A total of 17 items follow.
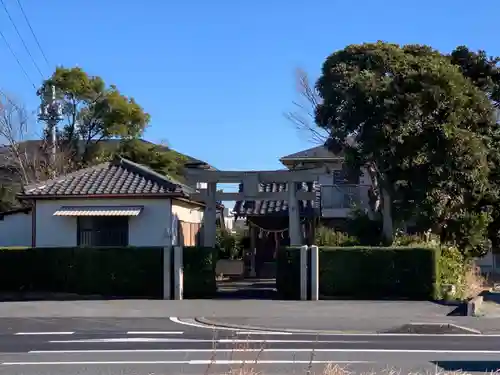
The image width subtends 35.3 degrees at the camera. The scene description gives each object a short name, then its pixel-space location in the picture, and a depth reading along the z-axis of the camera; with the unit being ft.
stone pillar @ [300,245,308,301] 78.38
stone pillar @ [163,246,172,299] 79.77
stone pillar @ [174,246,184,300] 79.61
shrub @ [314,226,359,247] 87.77
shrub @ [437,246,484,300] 79.66
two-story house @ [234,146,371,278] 116.57
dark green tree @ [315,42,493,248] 74.90
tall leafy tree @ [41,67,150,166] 140.87
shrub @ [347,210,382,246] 88.48
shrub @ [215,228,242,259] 127.85
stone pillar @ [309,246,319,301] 77.97
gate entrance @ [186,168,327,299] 90.58
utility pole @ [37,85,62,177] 133.49
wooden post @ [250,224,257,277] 118.32
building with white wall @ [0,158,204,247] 94.43
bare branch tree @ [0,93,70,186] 137.08
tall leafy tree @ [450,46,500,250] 87.86
